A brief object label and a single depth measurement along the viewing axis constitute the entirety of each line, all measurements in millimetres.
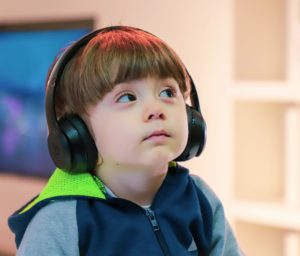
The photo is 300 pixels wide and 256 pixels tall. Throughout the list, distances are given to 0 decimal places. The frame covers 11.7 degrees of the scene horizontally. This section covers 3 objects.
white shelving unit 2333
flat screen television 3445
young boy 1538
